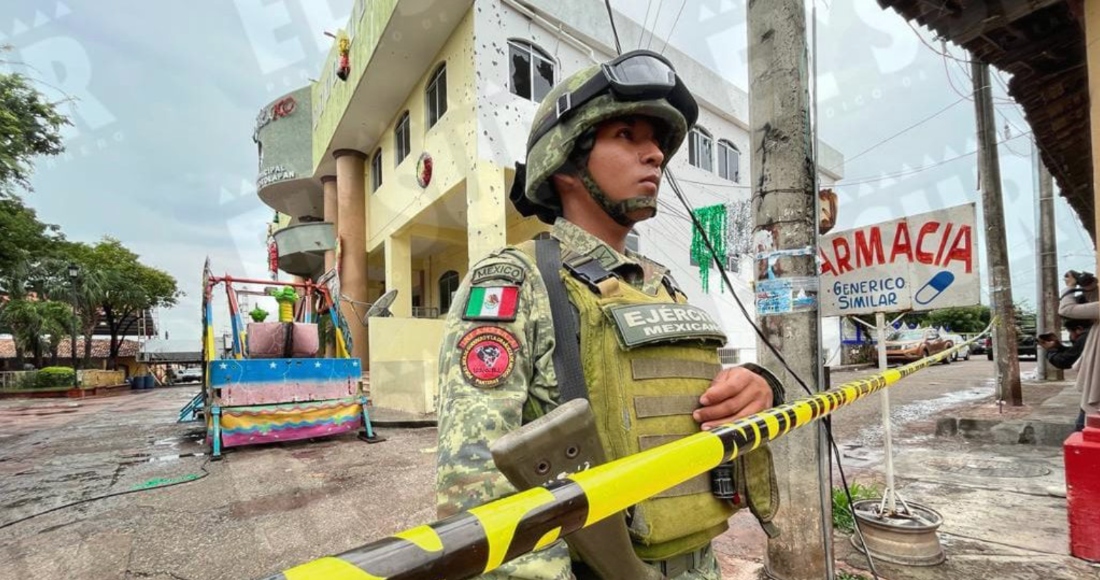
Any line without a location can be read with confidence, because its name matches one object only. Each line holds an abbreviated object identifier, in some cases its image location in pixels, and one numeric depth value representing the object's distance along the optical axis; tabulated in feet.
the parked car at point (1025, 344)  66.44
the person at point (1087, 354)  12.40
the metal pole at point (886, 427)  9.39
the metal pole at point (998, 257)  23.85
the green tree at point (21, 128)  24.59
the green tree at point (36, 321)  68.44
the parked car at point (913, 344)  59.52
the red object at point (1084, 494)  8.56
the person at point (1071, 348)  15.85
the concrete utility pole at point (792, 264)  7.91
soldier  2.99
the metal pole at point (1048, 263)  31.68
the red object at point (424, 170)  32.99
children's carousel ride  18.76
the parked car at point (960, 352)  70.27
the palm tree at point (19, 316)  64.54
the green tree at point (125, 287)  84.17
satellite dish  31.27
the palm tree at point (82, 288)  72.23
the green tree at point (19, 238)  27.86
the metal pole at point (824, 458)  7.68
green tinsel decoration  35.94
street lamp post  56.97
